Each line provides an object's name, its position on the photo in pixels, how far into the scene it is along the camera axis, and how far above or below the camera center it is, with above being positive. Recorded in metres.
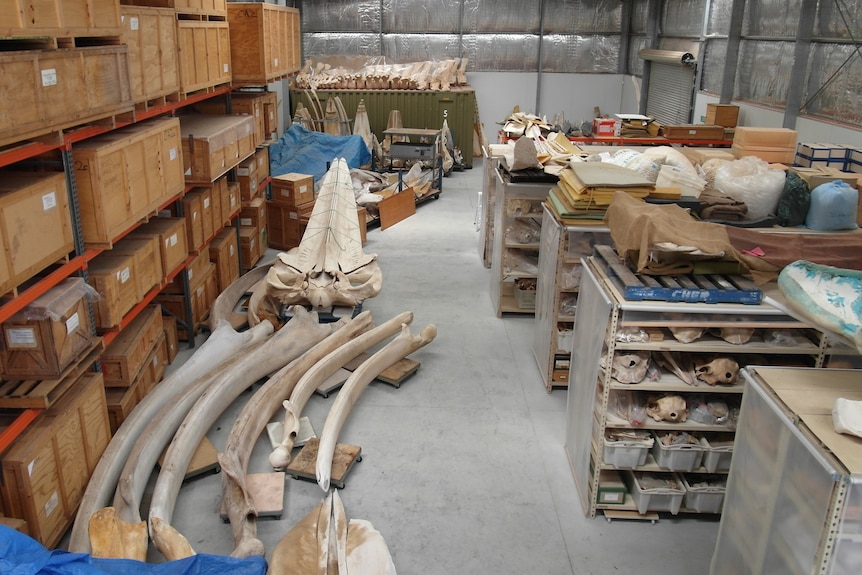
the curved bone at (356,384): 5.23 -2.77
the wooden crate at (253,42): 8.91 +0.40
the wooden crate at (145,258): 5.94 -1.64
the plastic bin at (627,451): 4.69 -2.46
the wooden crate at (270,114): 10.45 -0.62
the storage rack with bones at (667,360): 4.47 -1.84
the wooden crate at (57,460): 4.15 -2.51
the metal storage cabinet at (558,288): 6.19 -1.92
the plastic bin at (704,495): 4.85 -2.84
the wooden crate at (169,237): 6.51 -1.59
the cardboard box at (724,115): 11.74 -0.50
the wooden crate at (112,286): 5.30 -1.69
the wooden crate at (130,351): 5.68 -2.35
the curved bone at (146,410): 4.57 -2.70
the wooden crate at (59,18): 3.71 +0.30
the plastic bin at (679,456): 4.68 -2.49
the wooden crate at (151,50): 5.69 +0.17
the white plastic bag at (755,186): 5.54 -0.80
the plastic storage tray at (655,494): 4.83 -2.83
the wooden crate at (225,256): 8.56 -2.30
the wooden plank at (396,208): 12.38 -2.38
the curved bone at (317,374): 5.43 -2.73
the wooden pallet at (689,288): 4.39 -1.28
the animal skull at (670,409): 4.63 -2.15
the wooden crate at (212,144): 7.48 -0.82
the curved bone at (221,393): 4.75 -2.71
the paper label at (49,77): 4.15 -0.06
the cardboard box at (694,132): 11.09 -0.76
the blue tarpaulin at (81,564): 3.21 -2.38
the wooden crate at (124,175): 5.00 -0.84
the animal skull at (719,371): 4.56 -1.86
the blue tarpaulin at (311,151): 13.80 -1.57
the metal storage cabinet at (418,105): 17.38 -0.70
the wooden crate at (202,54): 7.00 +0.18
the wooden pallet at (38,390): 4.31 -2.03
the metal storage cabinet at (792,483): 2.72 -1.69
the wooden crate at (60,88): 3.83 -0.13
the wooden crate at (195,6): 6.79 +0.67
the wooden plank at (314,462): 5.30 -2.98
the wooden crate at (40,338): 4.41 -1.73
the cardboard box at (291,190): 10.77 -1.79
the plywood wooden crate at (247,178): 9.77 -1.49
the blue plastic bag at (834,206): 5.27 -0.89
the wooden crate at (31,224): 4.01 -0.96
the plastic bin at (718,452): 4.70 -2.45
